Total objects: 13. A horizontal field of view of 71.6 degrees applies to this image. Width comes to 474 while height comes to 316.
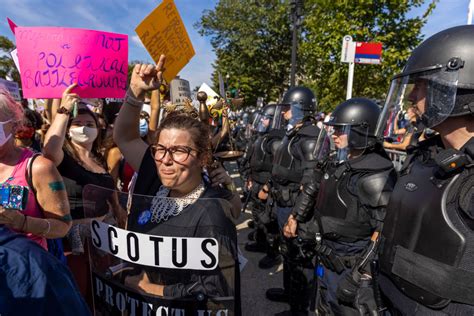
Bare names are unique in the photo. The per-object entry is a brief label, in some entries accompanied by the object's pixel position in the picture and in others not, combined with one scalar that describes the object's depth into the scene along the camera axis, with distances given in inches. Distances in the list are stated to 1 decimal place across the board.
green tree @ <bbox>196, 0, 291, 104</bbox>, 936.9
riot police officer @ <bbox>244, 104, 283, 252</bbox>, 200.6
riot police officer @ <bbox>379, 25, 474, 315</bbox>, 49.1
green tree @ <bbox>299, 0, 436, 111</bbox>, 378.9
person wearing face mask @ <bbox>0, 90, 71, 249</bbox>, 61.9
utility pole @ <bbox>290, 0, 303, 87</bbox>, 397.7
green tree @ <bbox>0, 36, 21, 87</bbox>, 594.9
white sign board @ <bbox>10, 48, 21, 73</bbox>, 113.5
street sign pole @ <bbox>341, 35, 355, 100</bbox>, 228.0
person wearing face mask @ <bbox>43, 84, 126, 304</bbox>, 78.6
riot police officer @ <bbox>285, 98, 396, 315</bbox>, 89.9
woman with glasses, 47.1
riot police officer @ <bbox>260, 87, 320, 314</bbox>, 131.7
